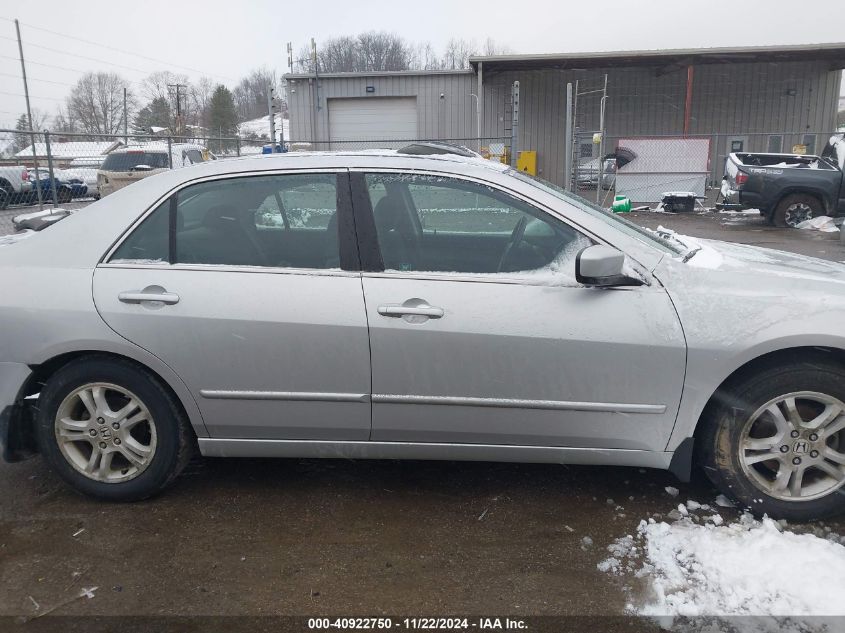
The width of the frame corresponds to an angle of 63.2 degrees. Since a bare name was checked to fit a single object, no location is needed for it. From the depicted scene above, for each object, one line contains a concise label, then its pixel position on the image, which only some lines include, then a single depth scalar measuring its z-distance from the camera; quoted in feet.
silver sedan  9.41
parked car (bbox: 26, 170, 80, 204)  31.50
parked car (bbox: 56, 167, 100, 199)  58.16
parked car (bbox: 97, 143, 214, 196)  52.49
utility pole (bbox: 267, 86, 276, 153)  45.89
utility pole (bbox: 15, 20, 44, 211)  29.53
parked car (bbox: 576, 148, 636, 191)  58.44
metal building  82.99
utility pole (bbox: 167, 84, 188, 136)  142.84
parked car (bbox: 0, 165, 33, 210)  28.35
